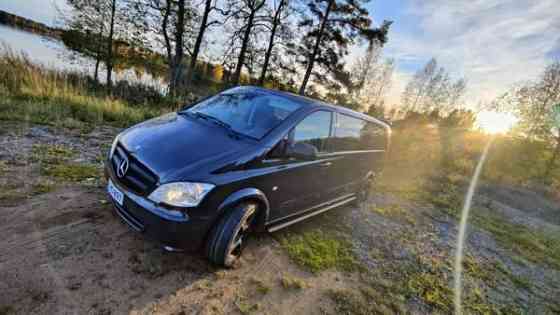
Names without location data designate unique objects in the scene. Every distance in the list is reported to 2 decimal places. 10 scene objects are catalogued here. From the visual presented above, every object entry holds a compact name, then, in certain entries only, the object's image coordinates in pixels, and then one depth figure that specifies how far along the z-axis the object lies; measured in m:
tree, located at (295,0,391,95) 13.32
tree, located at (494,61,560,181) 12.78
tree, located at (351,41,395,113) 24.53
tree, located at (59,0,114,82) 13.19
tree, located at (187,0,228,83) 12.25
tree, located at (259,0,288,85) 13.52
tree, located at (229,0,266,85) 12.60
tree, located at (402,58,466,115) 30.81
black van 1.86
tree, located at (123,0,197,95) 11.98
